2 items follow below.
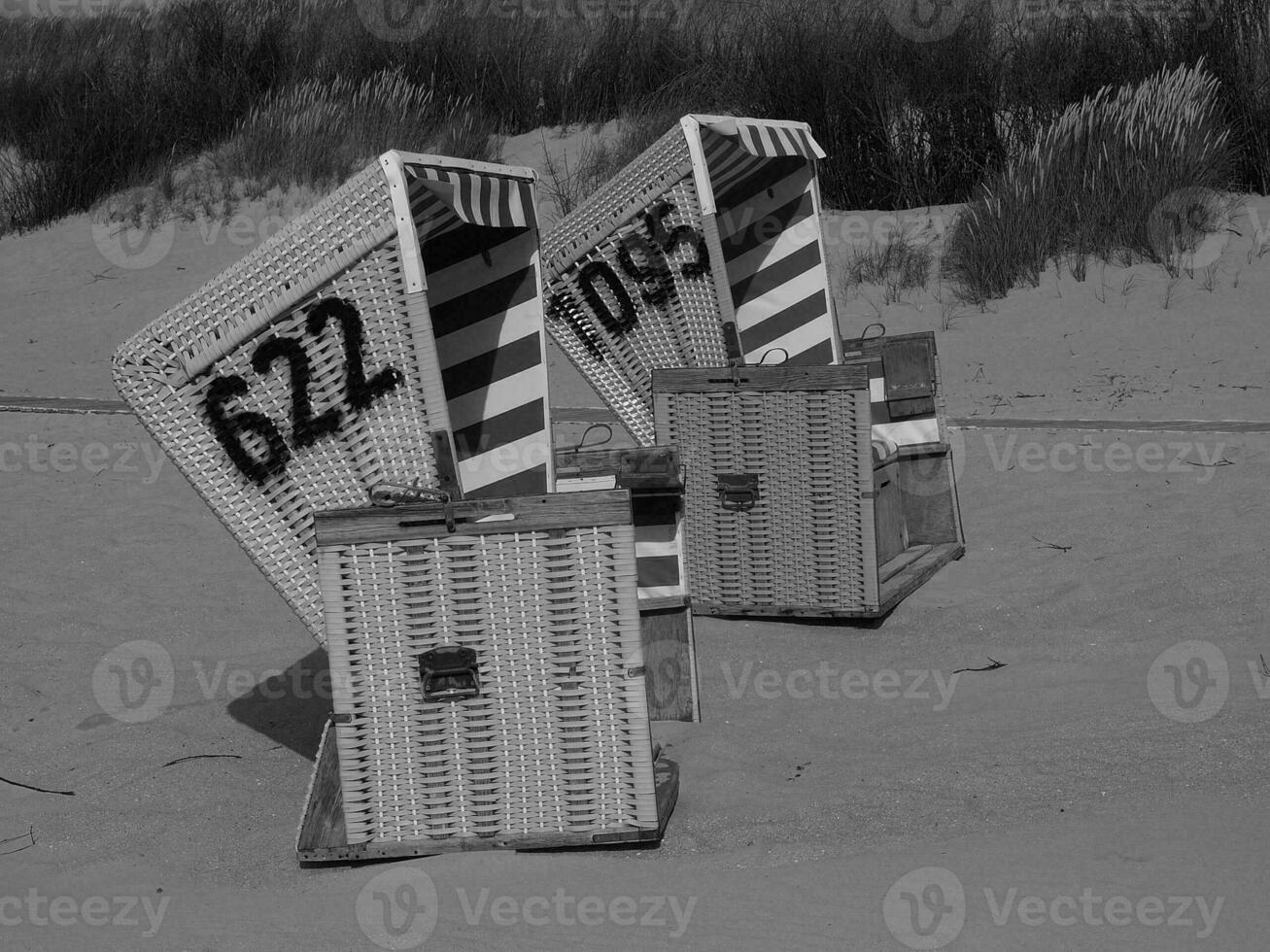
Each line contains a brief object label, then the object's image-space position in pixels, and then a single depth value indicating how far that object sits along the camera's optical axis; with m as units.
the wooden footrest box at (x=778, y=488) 10.36
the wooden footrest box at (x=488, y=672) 6.79
